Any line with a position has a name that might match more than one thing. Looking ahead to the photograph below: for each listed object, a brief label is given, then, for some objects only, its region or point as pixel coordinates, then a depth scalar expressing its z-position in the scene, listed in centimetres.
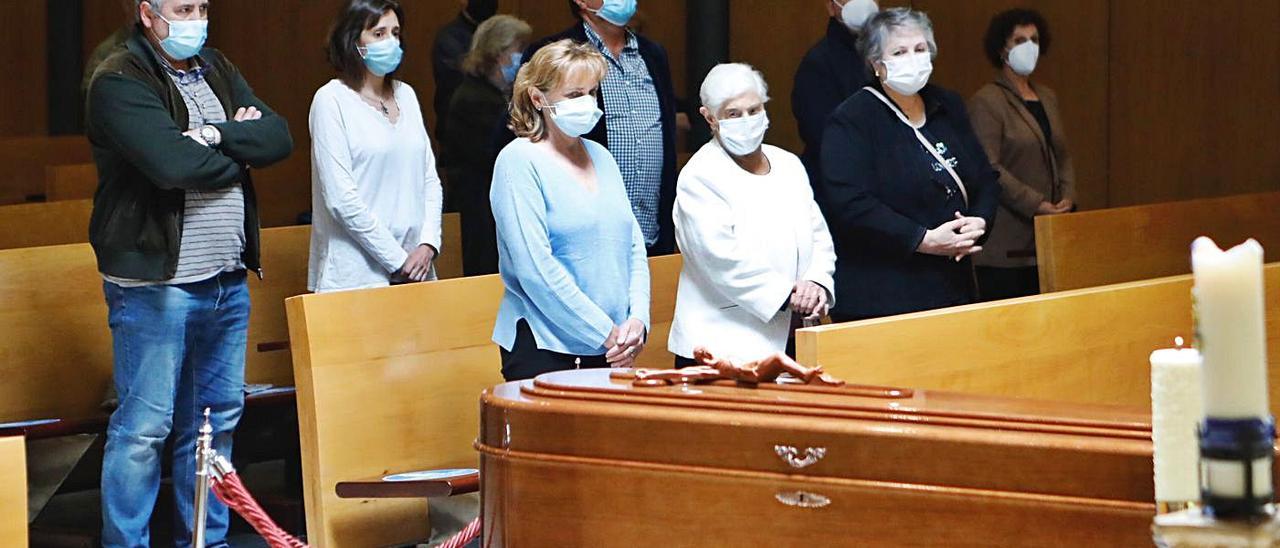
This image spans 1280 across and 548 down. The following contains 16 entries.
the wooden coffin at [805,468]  422
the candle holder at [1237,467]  233
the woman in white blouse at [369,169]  955
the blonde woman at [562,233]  778
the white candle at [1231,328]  229
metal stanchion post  567
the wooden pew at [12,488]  577
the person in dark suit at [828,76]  1049
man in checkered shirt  975
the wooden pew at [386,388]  816
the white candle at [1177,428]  262
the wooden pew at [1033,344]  714
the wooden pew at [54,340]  985
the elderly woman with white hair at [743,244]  811
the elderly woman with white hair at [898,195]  887
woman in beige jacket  1232
